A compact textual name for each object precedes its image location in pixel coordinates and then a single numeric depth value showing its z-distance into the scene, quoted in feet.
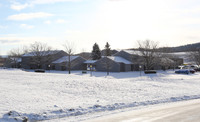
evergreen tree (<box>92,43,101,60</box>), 271.69
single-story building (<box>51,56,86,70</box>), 209.05
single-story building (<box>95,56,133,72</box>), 181.66
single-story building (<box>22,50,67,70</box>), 210.79
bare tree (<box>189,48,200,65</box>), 235.61
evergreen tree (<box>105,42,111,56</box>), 297.51
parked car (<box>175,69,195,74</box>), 158.36
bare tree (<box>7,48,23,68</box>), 282.77
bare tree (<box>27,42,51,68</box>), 209.32
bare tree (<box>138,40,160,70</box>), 170.09
